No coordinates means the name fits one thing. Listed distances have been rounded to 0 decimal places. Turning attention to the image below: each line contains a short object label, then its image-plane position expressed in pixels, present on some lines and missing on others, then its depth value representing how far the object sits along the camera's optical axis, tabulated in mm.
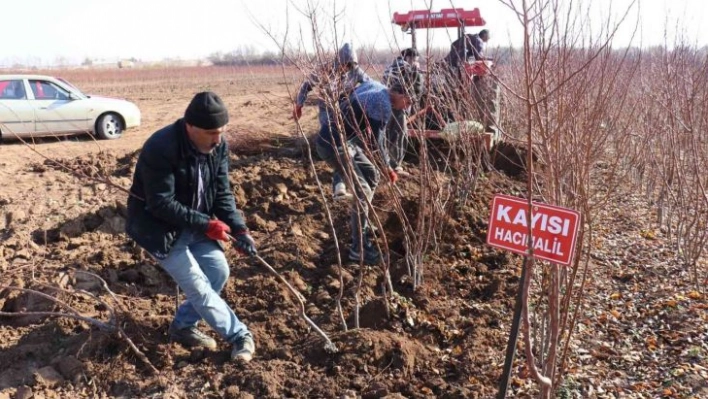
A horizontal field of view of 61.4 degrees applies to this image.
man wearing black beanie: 2664
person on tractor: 6311
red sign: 1954
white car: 8883
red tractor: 4301
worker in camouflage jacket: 3957
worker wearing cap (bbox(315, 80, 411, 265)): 3902
